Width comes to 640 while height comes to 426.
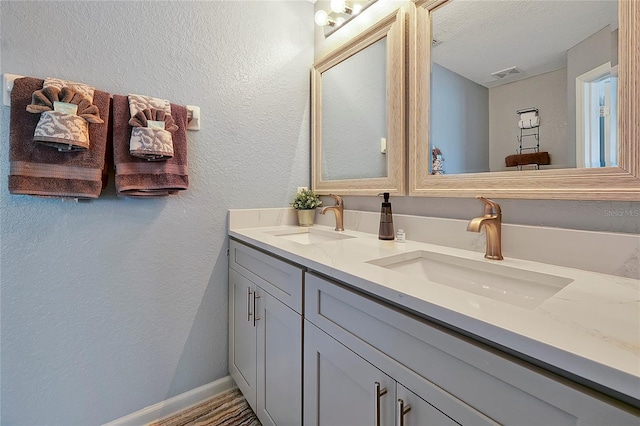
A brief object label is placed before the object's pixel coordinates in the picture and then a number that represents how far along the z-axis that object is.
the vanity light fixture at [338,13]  1.47
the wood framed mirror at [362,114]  1.26
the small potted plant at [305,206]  1.67
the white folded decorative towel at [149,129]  1.11
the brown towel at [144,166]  1.13
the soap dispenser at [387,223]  1.21
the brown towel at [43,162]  0.97
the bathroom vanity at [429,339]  0.40
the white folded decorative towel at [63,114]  0.95
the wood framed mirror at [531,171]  0.72
